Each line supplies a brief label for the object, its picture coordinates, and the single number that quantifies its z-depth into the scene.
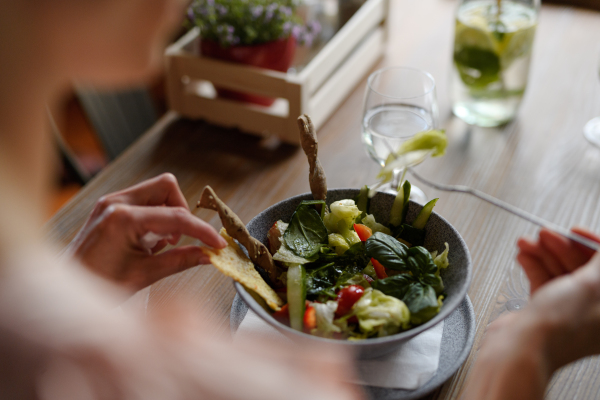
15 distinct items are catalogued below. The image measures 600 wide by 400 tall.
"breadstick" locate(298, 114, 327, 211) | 0.91
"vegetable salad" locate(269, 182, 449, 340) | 0.75
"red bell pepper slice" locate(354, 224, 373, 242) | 0.91
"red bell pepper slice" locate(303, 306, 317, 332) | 0.75
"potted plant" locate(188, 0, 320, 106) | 1.38
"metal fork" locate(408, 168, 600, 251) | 0.72
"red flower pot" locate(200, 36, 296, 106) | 1.39
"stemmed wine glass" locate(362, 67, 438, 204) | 1.13
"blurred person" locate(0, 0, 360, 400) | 0.53
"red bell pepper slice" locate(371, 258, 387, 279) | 0.86
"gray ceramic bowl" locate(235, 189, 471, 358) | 0.71
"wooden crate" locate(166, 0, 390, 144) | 1.38
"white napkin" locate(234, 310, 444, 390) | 0.76
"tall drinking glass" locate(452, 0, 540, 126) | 1.31
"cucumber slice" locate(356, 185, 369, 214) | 0.96
